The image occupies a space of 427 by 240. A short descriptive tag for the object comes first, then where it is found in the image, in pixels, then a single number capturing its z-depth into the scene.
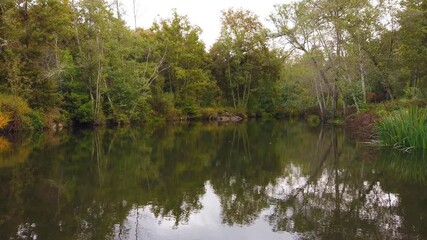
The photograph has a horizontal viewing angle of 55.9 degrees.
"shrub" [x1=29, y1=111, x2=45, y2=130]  23.41
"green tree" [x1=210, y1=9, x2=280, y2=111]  43.91
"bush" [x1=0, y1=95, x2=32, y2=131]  21.34
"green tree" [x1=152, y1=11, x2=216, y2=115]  39.41
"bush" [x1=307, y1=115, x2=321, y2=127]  36.92
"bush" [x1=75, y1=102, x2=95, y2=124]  28.33
